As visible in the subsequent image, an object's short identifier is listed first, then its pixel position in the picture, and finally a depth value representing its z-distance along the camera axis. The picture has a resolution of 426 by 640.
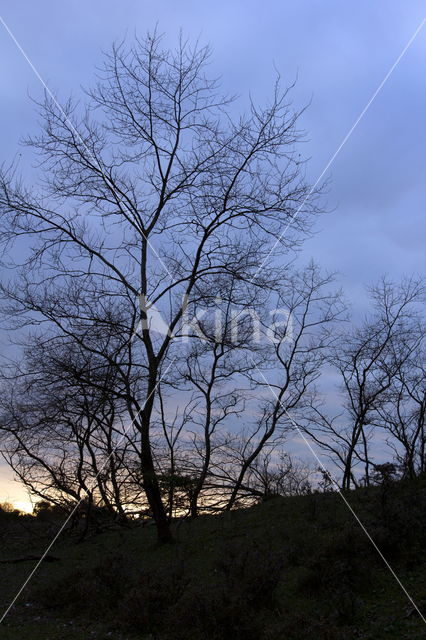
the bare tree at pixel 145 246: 13.13
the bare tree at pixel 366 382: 21.52
